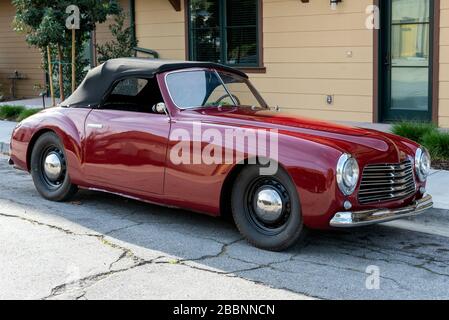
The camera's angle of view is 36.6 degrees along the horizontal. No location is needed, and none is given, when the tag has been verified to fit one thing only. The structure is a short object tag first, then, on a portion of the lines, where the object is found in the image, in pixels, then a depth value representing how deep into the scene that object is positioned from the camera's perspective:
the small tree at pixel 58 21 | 11.86
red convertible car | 5.23
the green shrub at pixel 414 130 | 9.07
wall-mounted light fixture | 11.38
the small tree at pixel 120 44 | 14.12
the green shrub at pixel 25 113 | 13.81
